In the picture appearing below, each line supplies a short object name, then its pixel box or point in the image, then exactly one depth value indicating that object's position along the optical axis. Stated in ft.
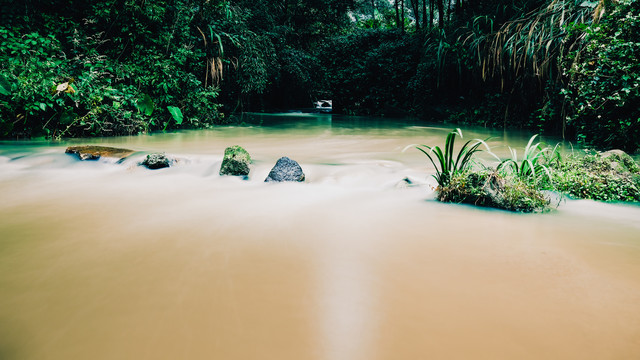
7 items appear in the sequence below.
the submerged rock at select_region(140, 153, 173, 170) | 16.76
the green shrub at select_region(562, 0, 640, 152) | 15.62
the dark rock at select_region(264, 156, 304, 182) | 14.98
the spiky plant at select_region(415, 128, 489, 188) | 11.93
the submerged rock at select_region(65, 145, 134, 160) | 17.60
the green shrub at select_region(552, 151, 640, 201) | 12.10
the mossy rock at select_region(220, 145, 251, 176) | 15.83
